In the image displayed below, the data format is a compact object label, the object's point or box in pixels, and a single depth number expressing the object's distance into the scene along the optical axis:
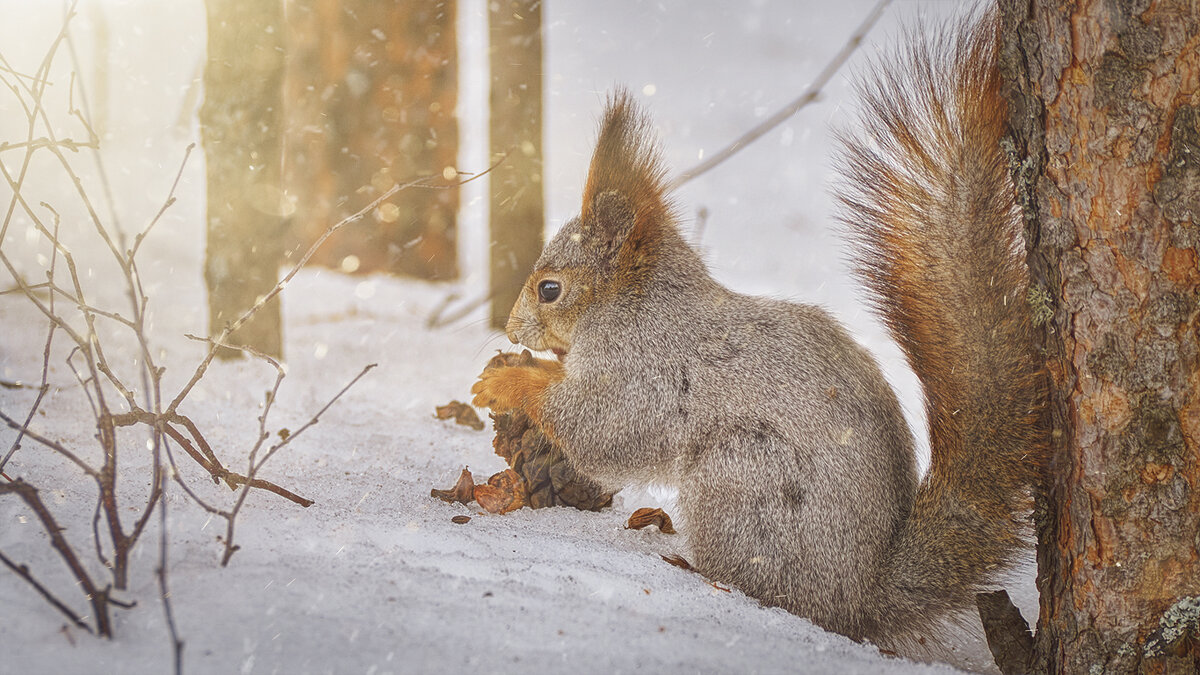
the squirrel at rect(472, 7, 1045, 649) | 3.27
